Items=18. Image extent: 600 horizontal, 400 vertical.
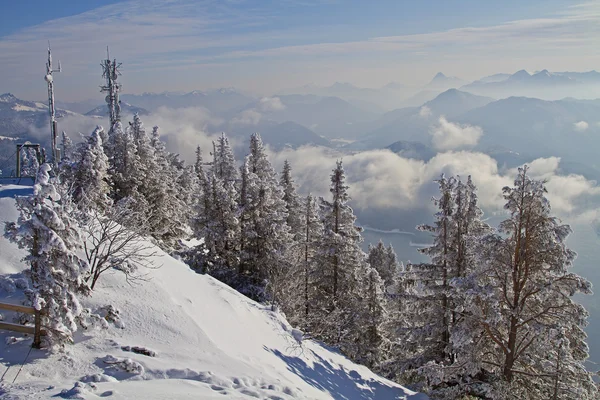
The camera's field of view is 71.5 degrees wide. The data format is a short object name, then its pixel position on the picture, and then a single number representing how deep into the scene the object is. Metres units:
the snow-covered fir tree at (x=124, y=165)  31.86
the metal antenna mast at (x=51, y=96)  24.64
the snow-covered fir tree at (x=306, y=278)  27.31
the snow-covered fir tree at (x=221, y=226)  31.30
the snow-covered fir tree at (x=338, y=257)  28.22
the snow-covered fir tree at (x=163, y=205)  33.91
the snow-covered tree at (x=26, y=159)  53.44
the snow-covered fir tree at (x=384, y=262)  68.38
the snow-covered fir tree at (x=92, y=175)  25.31
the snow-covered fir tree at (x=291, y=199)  43.22
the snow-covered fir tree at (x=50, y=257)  10.79
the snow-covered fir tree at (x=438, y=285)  19.95
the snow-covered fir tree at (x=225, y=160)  50.66
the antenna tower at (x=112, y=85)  39.88
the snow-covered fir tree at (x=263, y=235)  30.72
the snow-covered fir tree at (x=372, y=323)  27.42
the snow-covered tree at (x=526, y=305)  13.35
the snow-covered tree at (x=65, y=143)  61.34
